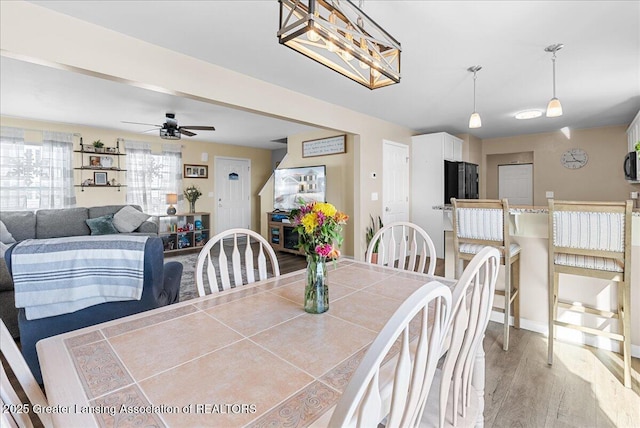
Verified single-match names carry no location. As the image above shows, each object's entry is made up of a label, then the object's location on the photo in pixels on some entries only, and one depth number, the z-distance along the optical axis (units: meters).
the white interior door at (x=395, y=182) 4.88
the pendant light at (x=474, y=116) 2.76
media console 5.66
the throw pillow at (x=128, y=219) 4.81
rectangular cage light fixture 0.98
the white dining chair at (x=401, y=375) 0.49
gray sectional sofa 4.20
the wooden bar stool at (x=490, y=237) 2.24
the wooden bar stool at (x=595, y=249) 1.82
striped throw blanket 1.63
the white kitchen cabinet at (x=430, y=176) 5.13
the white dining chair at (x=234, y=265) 1.47
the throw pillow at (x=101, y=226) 4.64
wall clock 5.34
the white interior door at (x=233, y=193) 7.01
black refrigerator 4.99
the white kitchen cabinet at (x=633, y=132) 3.92
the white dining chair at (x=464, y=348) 0.82
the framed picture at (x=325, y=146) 5.03
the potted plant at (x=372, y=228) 4.52
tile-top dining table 0.66
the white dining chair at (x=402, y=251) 1.84
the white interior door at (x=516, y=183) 6.05
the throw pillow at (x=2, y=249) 2.70
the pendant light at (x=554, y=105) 2.39
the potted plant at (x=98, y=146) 5.24
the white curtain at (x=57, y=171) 4.84
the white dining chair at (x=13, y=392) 0.63
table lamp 6.03
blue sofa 1.74
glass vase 1.19
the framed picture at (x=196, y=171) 6.45
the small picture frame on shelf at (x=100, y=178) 5.34
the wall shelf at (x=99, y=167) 5.20
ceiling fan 4.29
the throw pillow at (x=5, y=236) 3.86
